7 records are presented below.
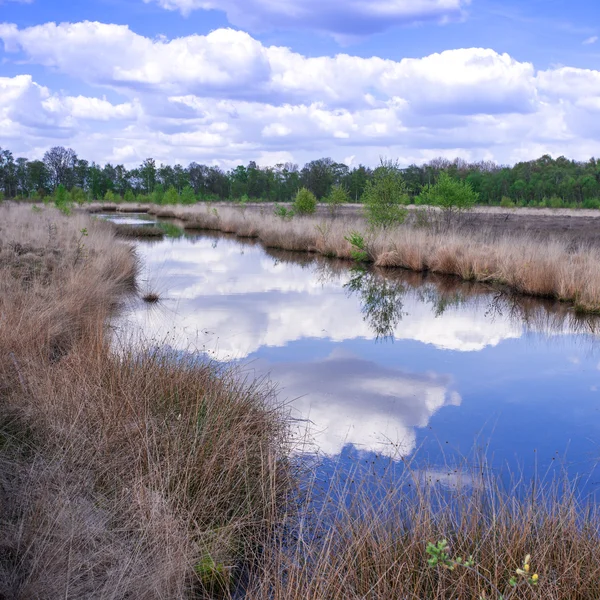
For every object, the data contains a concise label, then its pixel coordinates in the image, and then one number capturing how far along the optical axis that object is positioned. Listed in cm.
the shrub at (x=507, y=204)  5022
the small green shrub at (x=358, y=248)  1761
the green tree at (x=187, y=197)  4903
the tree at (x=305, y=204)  2980
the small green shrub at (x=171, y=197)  4912
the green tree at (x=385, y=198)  2031
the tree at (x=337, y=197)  2842
